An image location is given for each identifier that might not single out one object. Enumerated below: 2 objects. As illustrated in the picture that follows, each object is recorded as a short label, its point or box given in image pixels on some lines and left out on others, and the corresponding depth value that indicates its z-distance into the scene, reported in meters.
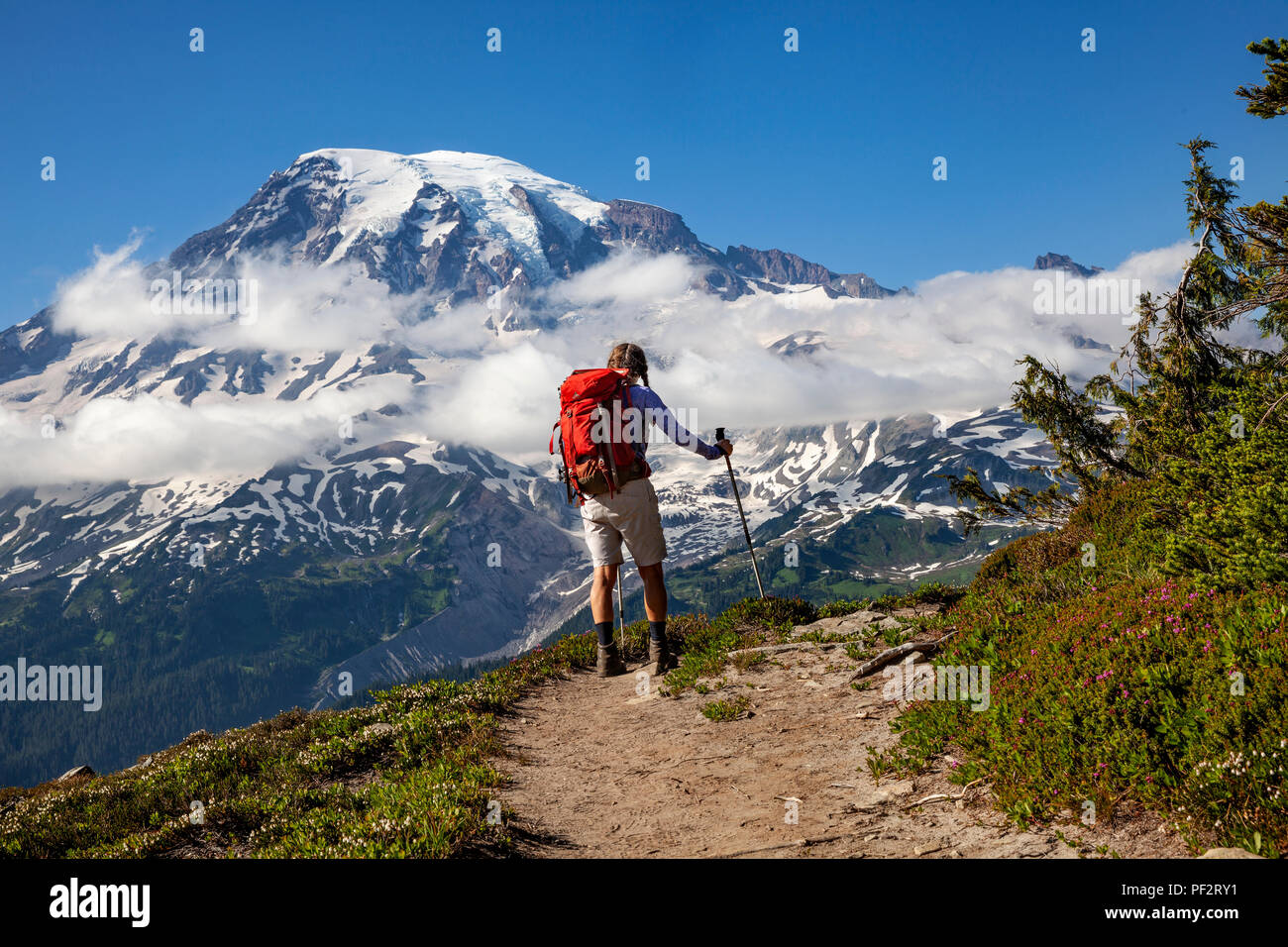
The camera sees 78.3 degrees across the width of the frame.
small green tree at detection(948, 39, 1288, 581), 7.68
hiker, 10.70
